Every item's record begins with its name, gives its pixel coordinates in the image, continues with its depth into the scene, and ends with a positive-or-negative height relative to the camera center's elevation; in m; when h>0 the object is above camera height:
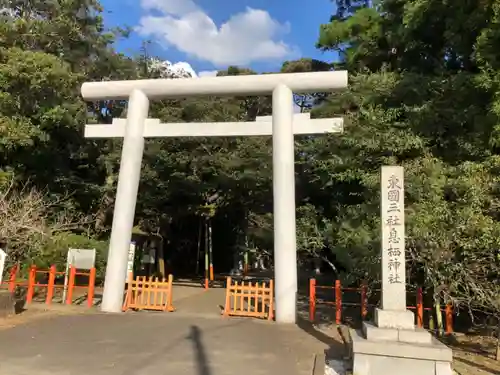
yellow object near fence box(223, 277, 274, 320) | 10.35 -0.55
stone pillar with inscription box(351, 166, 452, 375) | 5.53 -0.58
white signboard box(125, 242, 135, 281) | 11.80 +0.31
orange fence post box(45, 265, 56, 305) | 11.41 -0.44
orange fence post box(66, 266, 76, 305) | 11.62 -0.41
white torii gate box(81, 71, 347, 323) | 10.15 +3.51
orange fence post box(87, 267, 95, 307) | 11.27 -0.48
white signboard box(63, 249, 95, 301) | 11.83 +0.26
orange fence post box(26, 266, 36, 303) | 11.49 -0.52
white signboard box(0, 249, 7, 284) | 9.54 +0.10
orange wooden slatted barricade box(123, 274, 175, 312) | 10.99 -0.62
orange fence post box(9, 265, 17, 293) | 11.13 -0.39
